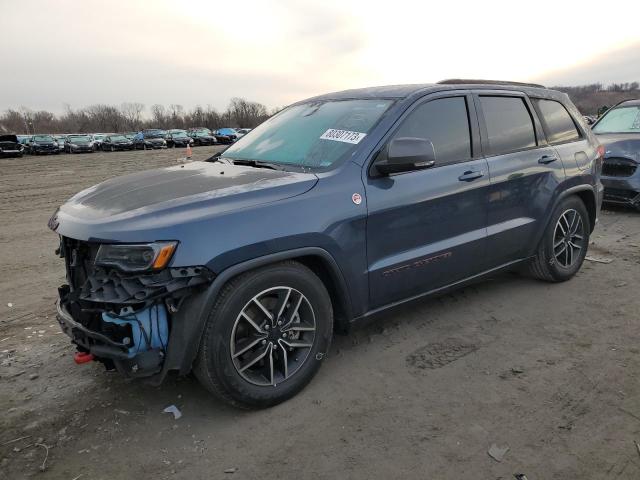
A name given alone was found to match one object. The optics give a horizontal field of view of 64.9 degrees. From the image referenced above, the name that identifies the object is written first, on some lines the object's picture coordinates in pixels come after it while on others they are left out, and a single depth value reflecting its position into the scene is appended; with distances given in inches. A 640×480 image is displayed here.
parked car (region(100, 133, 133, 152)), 1571.1
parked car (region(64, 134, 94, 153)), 1471.5
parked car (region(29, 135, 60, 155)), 1387.8
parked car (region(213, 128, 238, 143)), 1927.0
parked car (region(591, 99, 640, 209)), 307.7
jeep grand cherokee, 101.7
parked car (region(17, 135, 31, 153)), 1455.6
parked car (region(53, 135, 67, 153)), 1474.9
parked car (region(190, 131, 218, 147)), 1766.7
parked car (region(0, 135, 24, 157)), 1186.0
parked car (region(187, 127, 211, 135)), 1848.3
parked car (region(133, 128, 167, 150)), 1595.7
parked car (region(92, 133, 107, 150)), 1572.3
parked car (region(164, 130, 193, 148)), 1659.7
